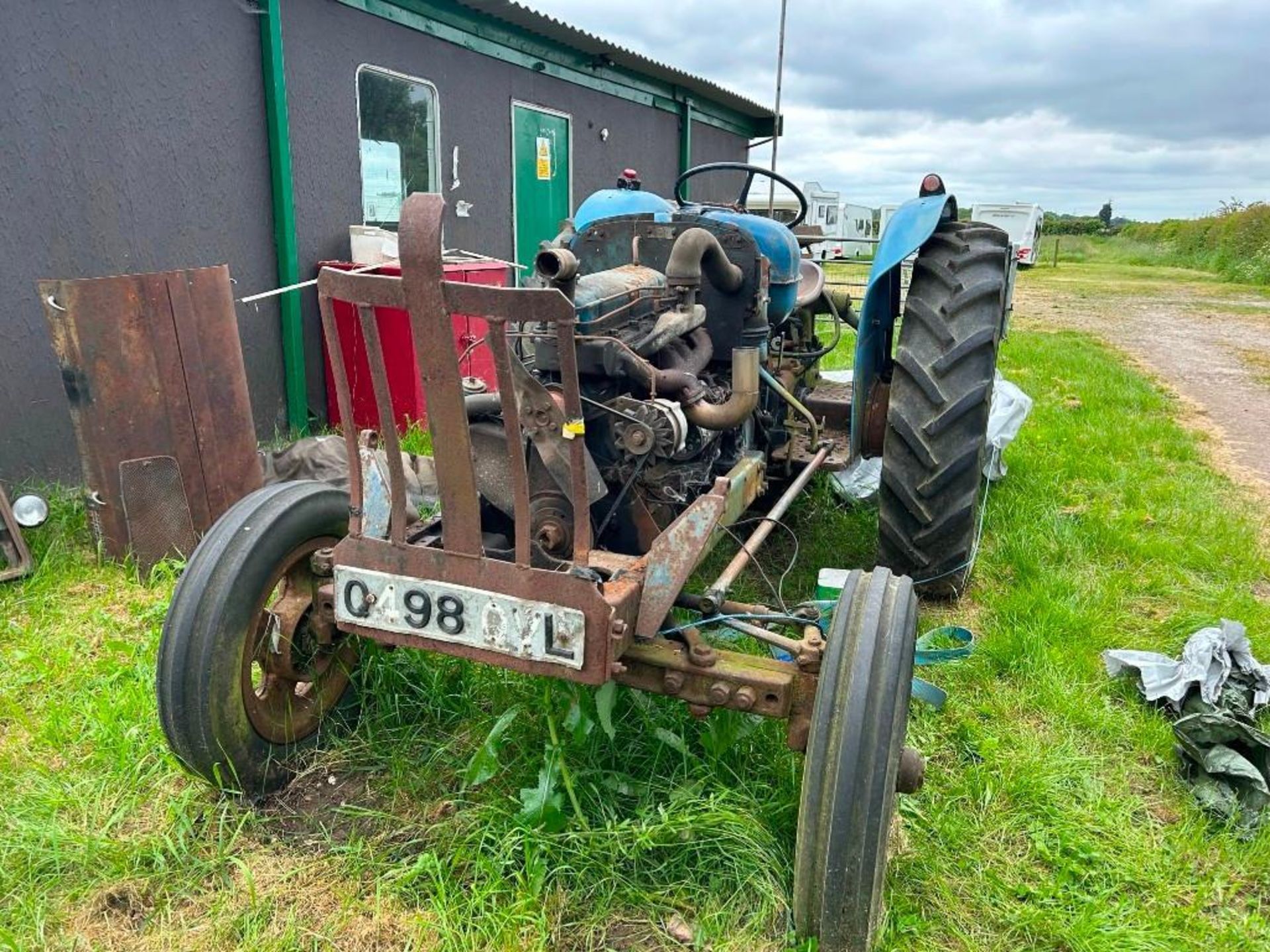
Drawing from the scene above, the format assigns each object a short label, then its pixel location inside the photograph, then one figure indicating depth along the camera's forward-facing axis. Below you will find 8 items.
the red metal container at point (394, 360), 5.53
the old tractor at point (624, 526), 1.89
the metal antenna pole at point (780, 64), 5.04
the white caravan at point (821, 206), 20.67
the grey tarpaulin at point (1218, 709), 2.53
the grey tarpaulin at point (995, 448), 4.86
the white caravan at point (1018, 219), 18.67
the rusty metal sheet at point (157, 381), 3.75
